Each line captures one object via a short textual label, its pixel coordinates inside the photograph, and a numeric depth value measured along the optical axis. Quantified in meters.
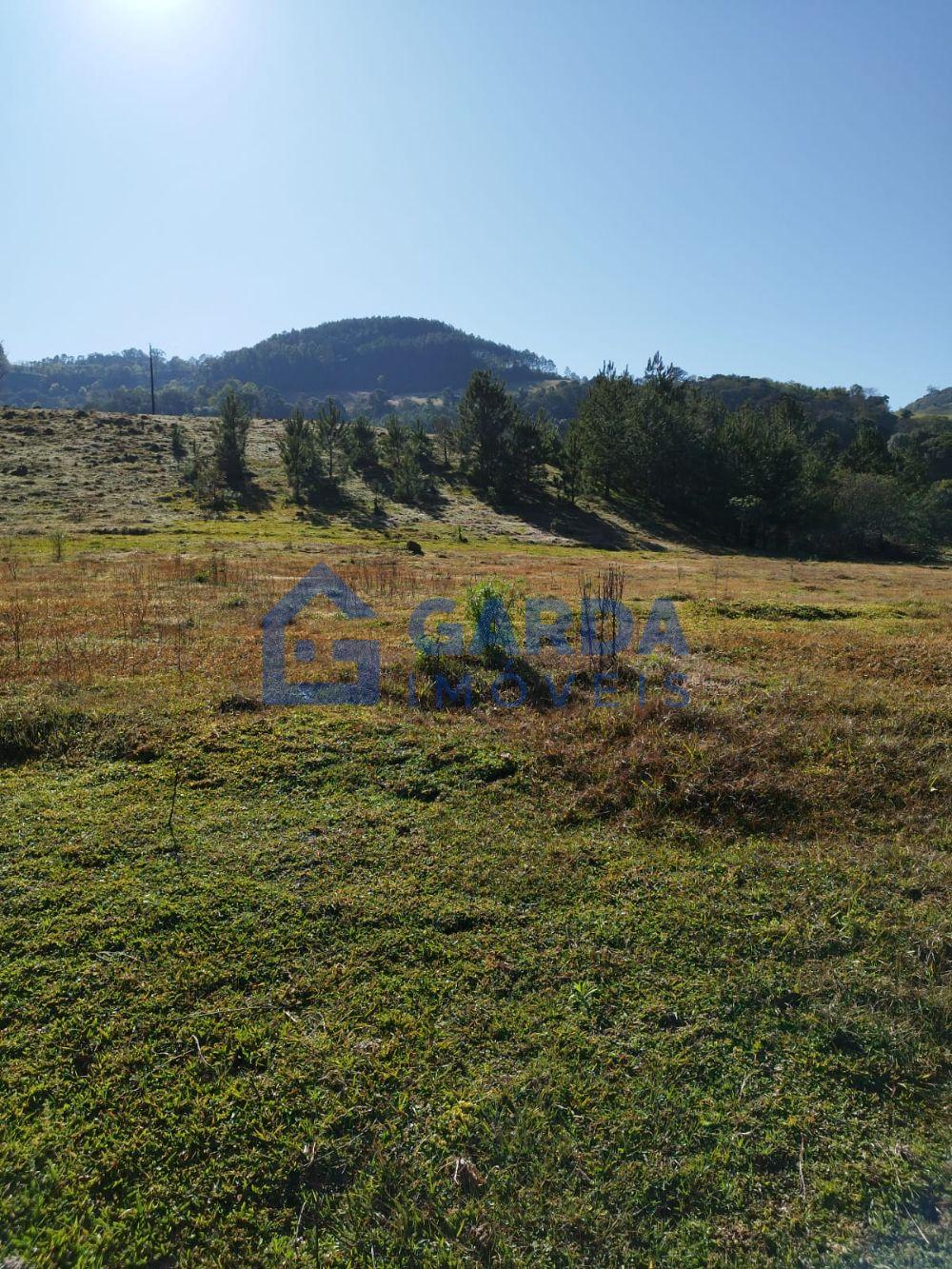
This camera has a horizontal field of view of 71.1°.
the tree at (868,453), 67.06
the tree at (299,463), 57.81
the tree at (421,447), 69.12
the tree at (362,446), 66.25
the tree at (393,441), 67.31
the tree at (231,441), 60.28
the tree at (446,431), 67.94
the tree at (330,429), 64.69
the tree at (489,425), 62.31
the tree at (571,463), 60.69
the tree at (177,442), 66.44
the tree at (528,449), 62.56
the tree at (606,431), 61.28
